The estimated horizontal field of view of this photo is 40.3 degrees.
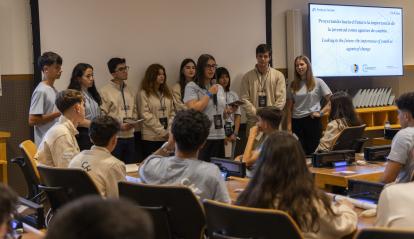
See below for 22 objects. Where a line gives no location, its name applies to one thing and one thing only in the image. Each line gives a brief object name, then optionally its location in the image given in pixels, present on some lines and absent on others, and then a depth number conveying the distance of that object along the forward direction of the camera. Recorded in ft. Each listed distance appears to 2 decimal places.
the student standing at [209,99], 19.57
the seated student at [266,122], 13.58
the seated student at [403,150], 11.03
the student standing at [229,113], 20.57
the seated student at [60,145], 12.24
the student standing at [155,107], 19.63
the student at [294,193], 7.30
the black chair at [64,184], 9.78
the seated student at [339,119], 15.87
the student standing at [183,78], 20.66
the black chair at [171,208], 8.41
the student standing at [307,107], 22.24
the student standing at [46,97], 16.72
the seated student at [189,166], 9.07
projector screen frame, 24.30
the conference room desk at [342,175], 12.58
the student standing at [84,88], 17.69
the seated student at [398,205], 7.04
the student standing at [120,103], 18.92
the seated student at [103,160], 10.52
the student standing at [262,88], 21.80
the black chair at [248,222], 6.73
